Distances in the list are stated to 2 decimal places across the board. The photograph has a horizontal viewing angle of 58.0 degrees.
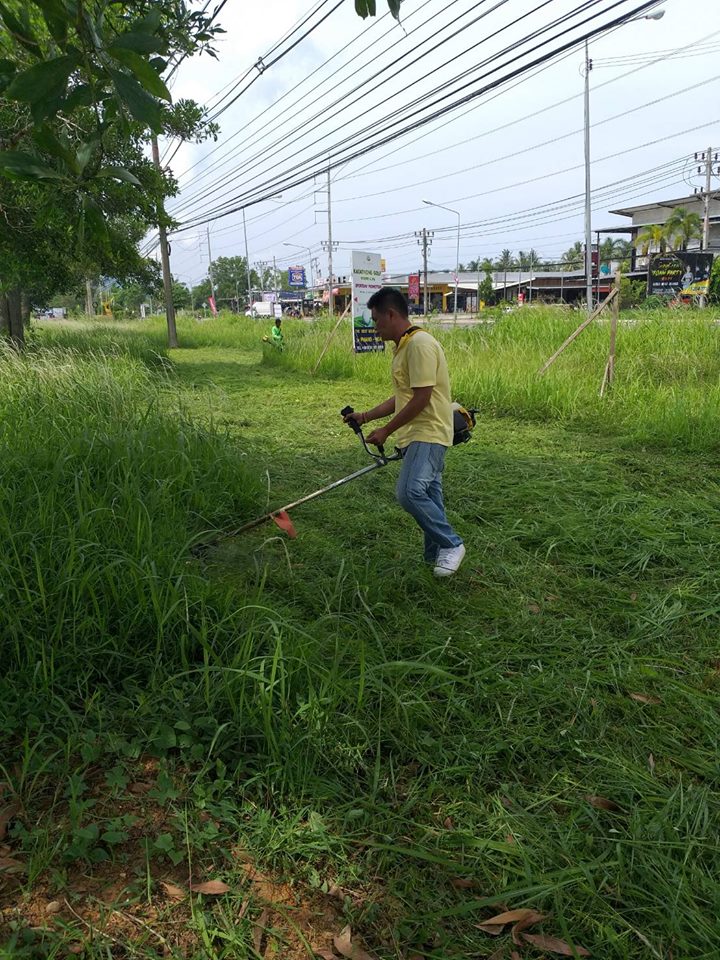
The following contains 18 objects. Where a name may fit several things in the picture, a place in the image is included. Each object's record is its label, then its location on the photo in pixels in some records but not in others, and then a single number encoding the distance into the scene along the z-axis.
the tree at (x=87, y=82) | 1.25
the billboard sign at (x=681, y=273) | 21.97
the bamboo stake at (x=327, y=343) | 12.50
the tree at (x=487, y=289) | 54.76
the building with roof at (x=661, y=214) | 40.78
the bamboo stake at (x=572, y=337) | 8.24
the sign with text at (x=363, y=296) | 11.93
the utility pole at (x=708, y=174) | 34.16
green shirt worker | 15.15
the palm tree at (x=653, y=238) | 38.91
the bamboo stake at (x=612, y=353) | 7.86
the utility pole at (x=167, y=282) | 21.79
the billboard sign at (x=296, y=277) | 75.69
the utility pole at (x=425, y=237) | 48.31
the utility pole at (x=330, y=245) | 44.91
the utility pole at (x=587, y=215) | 25.80
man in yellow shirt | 3.32
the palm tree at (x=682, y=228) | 38.22
